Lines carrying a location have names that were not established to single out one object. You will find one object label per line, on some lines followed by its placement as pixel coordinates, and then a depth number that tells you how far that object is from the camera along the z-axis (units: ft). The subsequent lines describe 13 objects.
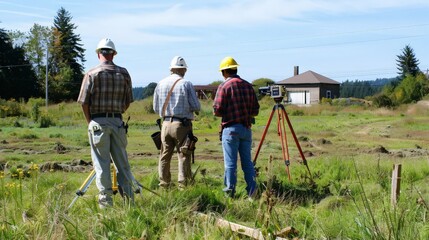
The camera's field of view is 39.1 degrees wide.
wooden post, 18.90
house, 271.08
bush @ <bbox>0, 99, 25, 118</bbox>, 117.93
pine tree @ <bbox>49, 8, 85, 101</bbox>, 224.12
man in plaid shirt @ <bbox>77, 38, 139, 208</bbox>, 21.80
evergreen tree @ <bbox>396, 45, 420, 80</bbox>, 255.09
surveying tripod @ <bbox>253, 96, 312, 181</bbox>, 30.55
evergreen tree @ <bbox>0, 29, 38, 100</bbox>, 195.00
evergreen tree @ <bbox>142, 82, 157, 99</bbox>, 246.60
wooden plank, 15.70
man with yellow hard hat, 25.36
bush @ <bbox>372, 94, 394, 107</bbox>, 149.59
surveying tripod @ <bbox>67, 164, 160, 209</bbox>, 20.97
